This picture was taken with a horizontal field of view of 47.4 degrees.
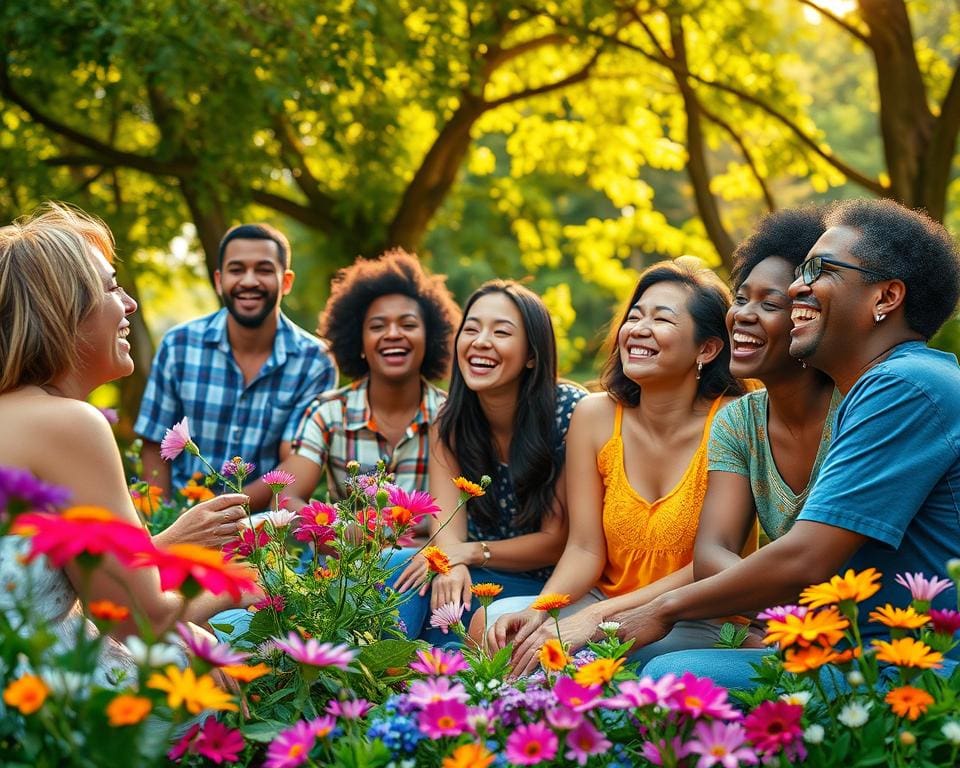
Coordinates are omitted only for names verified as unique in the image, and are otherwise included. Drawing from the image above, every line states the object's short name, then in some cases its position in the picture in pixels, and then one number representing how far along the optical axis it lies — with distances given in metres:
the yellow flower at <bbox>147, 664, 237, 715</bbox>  1.57
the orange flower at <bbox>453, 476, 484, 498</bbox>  2.65
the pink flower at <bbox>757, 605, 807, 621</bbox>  1.95
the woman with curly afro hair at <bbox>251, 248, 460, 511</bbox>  4.45
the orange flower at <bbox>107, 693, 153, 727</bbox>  1.49
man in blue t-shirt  2.34
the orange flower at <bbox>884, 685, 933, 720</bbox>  1.82
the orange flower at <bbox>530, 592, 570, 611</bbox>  2.27
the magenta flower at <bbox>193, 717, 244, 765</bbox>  1.86
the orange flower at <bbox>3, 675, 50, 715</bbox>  1.47
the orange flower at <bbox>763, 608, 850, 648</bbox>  1.85
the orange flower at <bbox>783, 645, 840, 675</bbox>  1.83
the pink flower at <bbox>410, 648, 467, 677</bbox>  2.00
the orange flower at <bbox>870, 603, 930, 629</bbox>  1.90
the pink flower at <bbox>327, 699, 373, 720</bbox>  1.92
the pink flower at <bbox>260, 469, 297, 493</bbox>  2.52
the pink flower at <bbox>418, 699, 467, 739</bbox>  1.84
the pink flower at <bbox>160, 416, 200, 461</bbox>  2.62
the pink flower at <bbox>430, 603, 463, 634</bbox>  2.52
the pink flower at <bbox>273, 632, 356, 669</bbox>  1.74
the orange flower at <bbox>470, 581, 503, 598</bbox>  2.49
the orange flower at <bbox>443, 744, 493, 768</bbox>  1.75
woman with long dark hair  3.87
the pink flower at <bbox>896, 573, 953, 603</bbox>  1.99
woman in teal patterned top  3.02
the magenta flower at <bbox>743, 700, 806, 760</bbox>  1.81
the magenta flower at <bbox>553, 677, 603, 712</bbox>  1.85
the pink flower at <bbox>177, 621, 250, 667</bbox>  1.62
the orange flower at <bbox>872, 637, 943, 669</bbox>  1.85
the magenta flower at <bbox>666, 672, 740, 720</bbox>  1.78
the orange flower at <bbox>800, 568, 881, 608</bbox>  1.86
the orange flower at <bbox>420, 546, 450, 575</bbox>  2.56
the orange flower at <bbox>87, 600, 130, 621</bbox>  1.59
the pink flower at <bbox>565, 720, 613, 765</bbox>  1.86
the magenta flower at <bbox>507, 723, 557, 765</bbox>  1.78
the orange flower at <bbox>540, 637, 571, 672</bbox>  2.03
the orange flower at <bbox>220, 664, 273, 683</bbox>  1.64
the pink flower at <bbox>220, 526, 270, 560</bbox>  2.47
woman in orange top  3.48
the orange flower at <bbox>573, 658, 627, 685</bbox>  1.90
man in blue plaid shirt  4.93
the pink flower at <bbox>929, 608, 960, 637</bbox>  1.94
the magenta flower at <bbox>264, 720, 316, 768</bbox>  1.72
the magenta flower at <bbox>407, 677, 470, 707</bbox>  1.90
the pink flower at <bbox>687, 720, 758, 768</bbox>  1.77
